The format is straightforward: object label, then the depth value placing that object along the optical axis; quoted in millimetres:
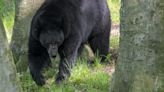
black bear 12648
